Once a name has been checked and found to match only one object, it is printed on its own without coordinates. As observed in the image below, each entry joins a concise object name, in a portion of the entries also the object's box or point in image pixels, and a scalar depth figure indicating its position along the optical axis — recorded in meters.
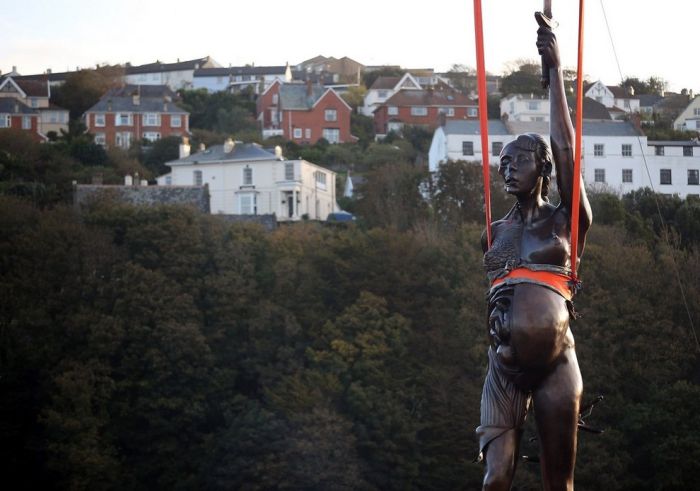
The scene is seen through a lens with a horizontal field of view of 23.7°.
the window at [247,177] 99.69
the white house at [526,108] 108.44
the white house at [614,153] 91.88
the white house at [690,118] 107.75
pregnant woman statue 12.80
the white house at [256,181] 98.81
